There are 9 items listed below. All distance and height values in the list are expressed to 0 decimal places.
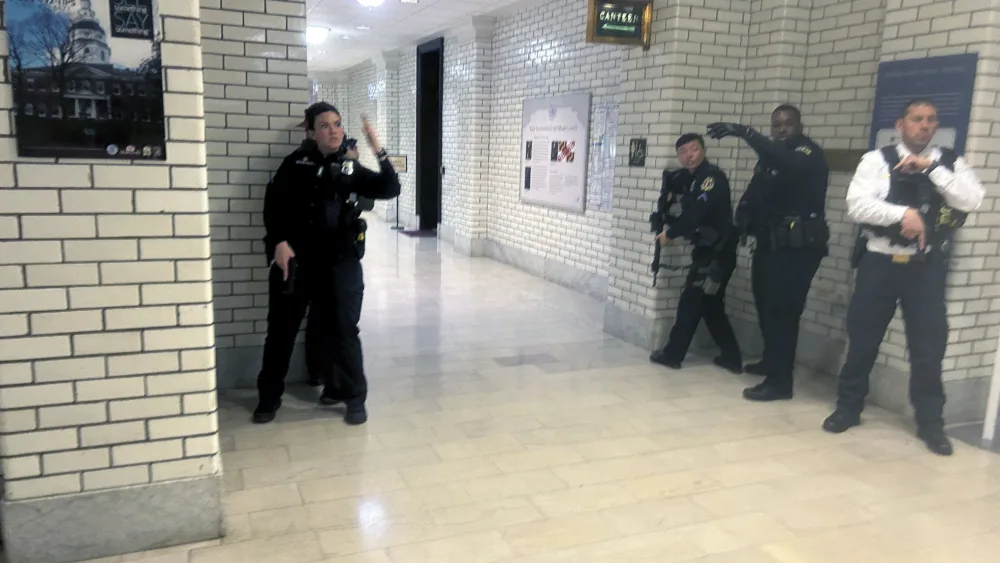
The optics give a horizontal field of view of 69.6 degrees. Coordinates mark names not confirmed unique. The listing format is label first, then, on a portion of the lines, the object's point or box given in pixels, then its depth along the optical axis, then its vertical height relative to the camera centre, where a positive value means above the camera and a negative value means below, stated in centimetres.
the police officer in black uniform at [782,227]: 438 -39
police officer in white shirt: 371 -40
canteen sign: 511 +97
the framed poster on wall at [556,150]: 805 +7
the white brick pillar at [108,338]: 238 -67
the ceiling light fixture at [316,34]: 1099 +179
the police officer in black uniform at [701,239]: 492 -54
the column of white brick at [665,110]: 523 +38
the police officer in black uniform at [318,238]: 381 -47
